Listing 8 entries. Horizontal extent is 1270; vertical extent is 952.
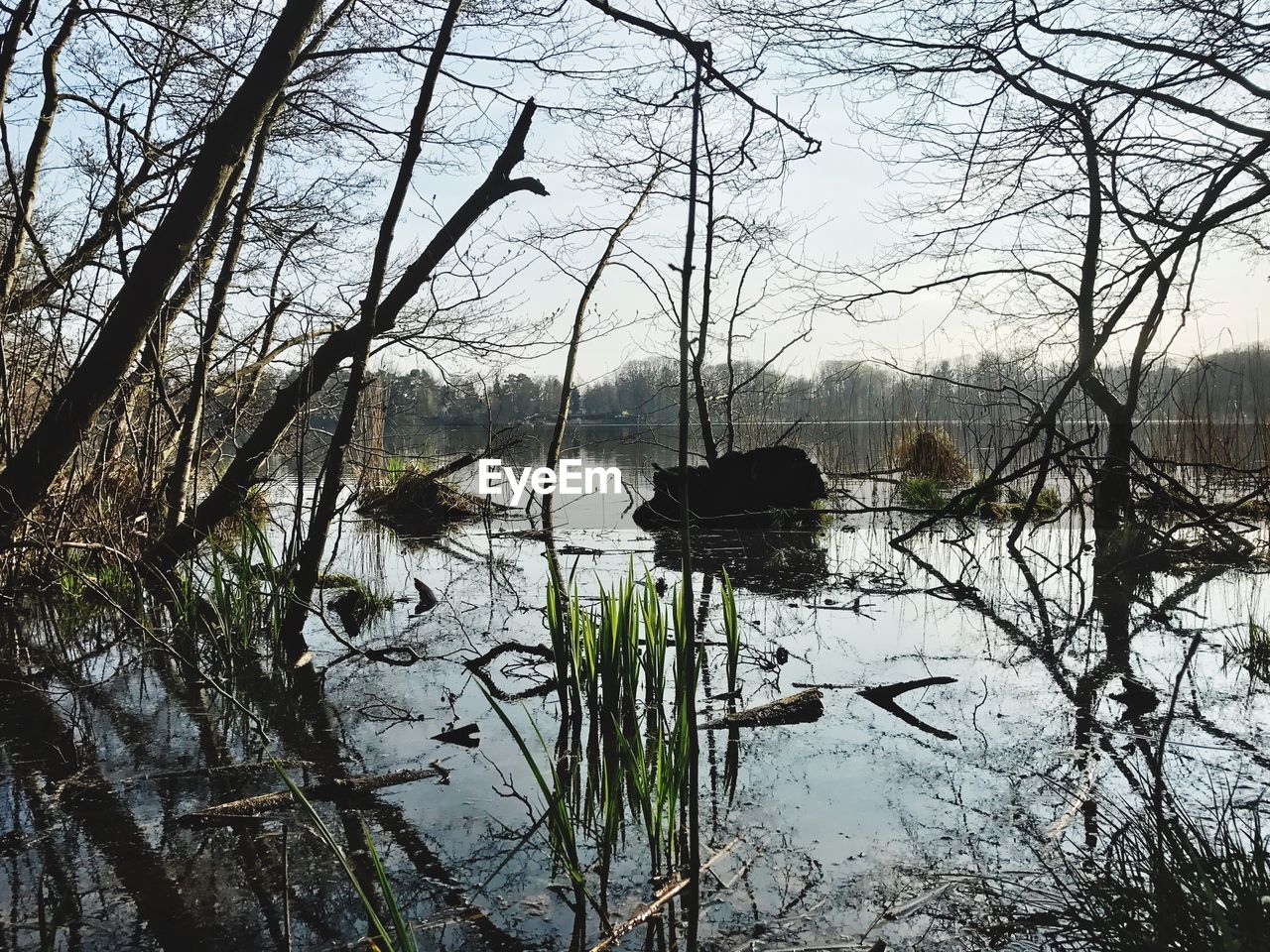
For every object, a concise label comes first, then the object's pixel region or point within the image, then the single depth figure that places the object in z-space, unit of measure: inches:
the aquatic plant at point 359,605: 214.4
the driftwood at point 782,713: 132.8
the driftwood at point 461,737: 128.9
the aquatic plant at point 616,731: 82.1
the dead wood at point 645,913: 75.1
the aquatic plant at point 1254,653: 153.7
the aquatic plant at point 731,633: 135.3
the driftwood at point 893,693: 140.4
